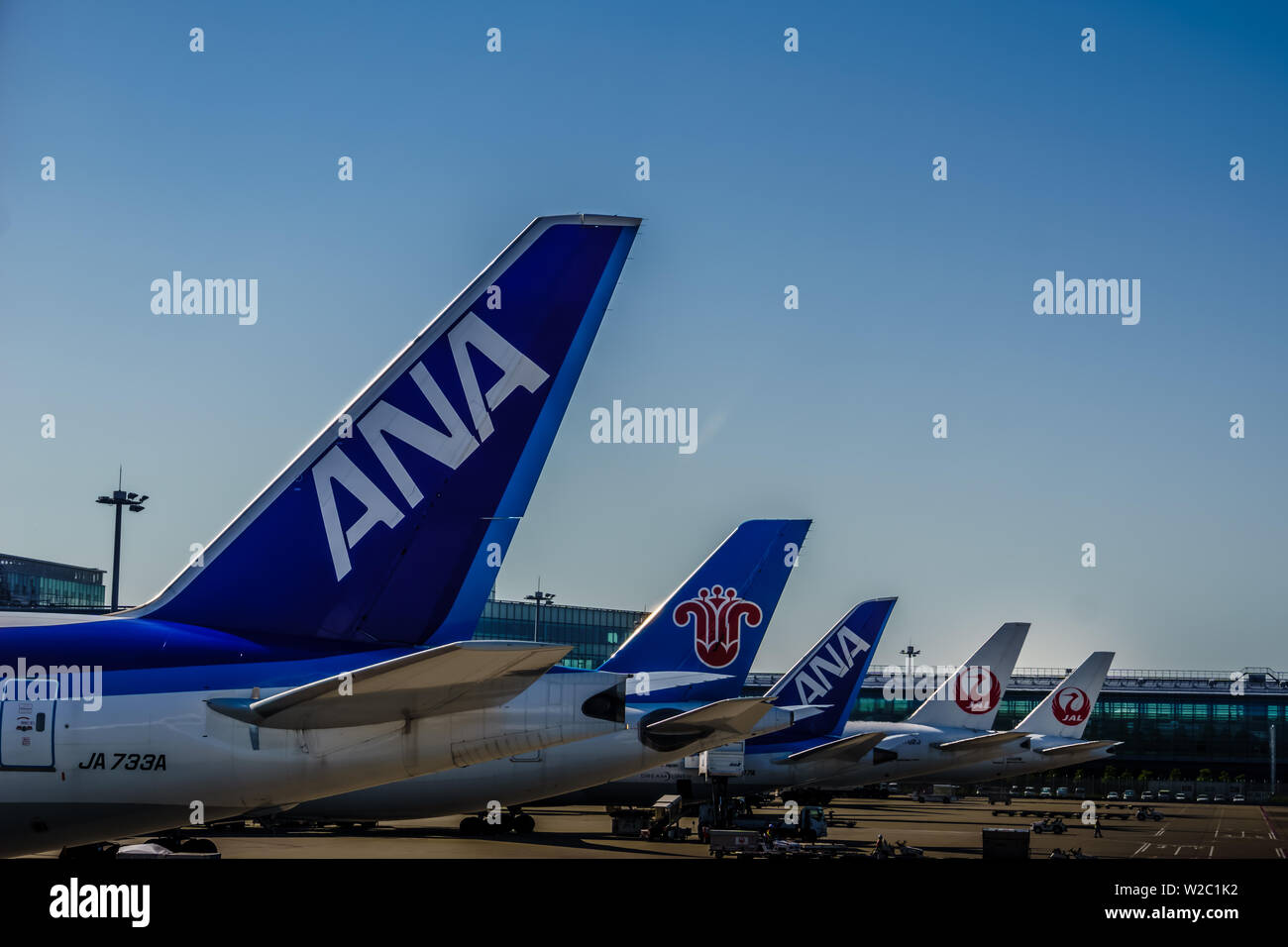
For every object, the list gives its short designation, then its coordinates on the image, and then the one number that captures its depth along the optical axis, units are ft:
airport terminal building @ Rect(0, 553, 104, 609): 306.35
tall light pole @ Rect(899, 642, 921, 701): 485.89
